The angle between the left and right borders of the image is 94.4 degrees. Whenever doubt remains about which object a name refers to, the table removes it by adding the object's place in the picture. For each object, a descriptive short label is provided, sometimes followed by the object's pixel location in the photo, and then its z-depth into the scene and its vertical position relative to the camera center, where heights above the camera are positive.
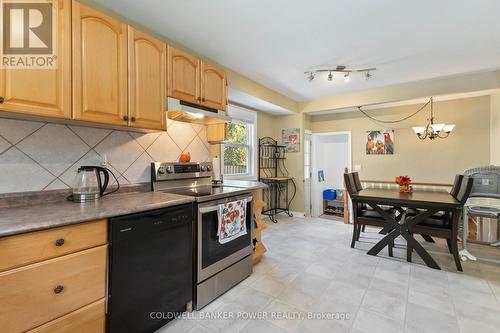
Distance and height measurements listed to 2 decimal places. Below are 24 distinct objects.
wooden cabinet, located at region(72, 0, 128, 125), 1.49 +0.67
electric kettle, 1.62 -0.15
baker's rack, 4.66 -0.27
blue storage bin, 5.69 -0.76
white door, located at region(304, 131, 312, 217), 4.93 -0.21
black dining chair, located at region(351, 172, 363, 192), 3.58 -0.30
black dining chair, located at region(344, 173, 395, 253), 3.02 -0.70
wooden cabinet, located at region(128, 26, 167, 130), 1.79 +0.68
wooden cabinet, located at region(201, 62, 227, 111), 2.36 +0.82
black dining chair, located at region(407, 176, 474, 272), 2.49 -0.70
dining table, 2.55 -0.51
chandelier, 3.87 +0.54
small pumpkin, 2.53 +0.06
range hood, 2.04 +0.49
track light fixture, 3.12 +1.27
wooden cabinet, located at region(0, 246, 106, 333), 1.02 -0.61
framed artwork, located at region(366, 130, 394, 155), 4.57 +0.42
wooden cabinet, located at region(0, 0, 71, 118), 1.25 +0.45
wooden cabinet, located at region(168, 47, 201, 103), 2.08 +0.82
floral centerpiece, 3.31 -0.30
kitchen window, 3.98 +0.33
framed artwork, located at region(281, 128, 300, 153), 4.83 +0.52
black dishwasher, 1.36 -0.69
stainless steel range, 1.84 -0.60
